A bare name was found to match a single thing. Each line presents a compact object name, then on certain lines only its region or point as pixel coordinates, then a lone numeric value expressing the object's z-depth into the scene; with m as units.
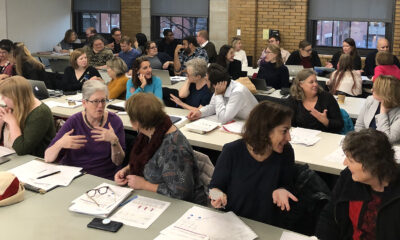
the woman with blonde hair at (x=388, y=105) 4.05
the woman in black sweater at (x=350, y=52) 8.59
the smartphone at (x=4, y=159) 3.60
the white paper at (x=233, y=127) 4.46
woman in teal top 5.65
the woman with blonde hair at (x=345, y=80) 6.57
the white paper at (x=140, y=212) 2.65
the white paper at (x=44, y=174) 3.17
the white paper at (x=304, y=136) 4.08
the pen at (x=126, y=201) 2.88
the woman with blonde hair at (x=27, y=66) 6.85
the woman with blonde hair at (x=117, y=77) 6.08
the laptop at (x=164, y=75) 7.05
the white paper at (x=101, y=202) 2.76
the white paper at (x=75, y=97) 5.84
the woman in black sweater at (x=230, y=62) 7.77
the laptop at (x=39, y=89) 5.89
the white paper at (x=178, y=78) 7.43
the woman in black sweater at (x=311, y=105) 4.55
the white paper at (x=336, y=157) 3.68
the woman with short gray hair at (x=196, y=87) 5.43
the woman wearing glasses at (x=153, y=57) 8.57
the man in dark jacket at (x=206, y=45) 9.50
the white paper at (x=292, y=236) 2.45
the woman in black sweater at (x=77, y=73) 6.55
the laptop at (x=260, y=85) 6.43
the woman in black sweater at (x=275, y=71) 7.22
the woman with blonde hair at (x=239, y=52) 9.55
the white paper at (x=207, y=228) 2.48
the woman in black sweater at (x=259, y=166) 2.78
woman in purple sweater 3.66
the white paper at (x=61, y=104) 5.52
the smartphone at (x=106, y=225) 2.57
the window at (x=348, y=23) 9.56
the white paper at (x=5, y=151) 3.75
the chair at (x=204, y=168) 3.14
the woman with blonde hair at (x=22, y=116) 3.78
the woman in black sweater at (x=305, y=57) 8.98
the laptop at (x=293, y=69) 8.09
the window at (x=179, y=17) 11.33
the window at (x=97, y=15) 12.41
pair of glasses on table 2.92
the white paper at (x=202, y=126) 4.44
